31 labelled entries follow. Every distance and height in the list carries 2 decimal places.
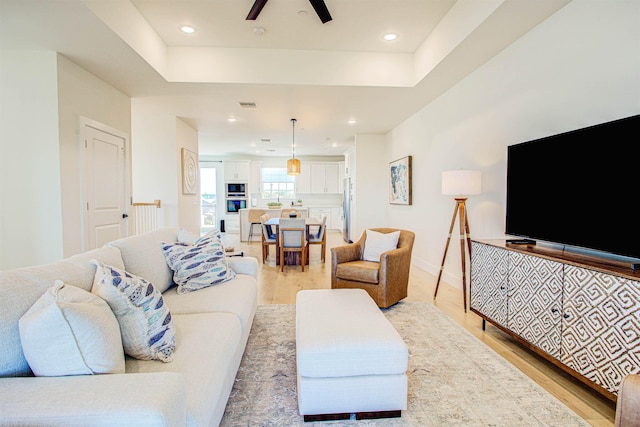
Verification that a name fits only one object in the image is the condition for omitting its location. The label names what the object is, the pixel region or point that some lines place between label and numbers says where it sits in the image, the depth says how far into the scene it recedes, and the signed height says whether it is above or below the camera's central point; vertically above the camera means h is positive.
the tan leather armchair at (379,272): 3.01 -0.76
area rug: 1.58 -1.16
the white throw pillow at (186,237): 2.65 -0.35
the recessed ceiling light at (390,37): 3.40 +1.86
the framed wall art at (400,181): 5.26 +0.33
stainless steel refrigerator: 7.62 -0.32
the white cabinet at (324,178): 10.12 +0.70
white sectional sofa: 0.84 -0.59
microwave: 9.83 +0.31
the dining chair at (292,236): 4.74 -0.61
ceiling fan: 2.39 +1.58
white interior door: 3.39 +0.13
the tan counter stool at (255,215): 7.53 -0.42
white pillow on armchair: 3.38 -0.52
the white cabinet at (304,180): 10.05 +0.62
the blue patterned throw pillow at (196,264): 2.27 -0.52
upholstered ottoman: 1.55 -0.93
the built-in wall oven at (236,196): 9.84 +0.08
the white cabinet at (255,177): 9.95 +0.72
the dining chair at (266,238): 5.23 -0.70
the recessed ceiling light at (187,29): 3.24 +1.86
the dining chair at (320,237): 5.28 -0.71
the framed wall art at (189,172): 5.57 +0.52
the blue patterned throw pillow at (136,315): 1.27 -0.52
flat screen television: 1.63 +0.07
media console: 1.50 -0.66
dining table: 5.13 -1.00
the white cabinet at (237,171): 9.77 +0.89
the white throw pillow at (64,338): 0.97 -0.47
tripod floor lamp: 3.00 +0.14
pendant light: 5.59 +0.61
